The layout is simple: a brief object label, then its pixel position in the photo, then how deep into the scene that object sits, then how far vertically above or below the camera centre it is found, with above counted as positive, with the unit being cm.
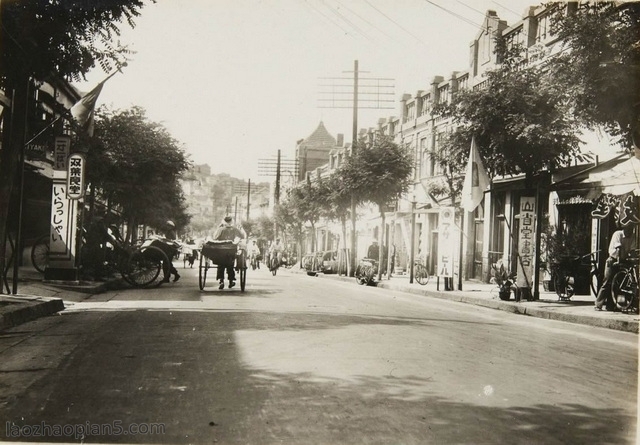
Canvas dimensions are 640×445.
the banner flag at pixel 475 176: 1850 +218
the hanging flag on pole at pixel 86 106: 1491 +305
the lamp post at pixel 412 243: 2502 +40
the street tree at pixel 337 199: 3312 +284
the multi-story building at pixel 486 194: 2009 +220
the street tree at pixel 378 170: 3092 +379
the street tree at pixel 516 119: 1705 +355
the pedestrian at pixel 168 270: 1908 -65
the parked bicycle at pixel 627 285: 1369 -48
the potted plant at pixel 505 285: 1728 -69
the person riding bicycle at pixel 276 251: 3172 -5
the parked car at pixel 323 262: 3612 -57
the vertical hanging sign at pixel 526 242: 1709 +40
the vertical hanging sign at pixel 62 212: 1549 +72
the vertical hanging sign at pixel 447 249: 2092 +20
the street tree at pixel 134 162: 2306 +308
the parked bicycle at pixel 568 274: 1720 -37
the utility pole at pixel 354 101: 3159 +735
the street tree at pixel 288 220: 5677 +262
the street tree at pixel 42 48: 1007 +307
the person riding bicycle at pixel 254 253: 3899 -20
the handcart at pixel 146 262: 1794 -43
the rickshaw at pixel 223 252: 1619 -9
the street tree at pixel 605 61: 1145 +347
